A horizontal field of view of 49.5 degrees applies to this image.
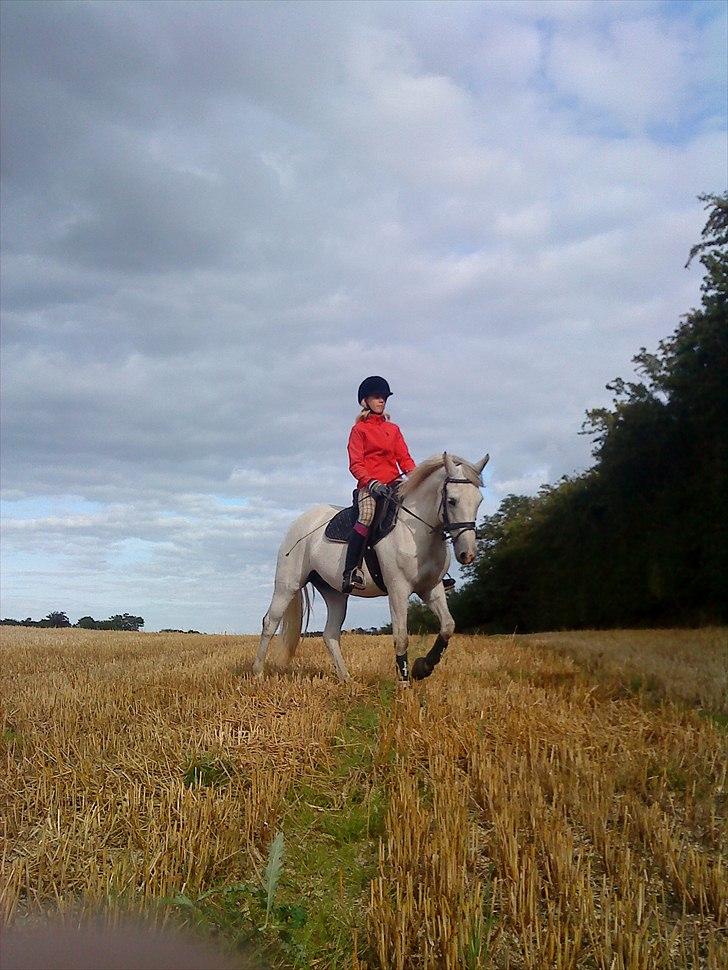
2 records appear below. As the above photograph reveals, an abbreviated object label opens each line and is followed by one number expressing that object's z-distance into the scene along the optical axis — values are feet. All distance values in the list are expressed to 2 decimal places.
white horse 26.32
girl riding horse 29.89
